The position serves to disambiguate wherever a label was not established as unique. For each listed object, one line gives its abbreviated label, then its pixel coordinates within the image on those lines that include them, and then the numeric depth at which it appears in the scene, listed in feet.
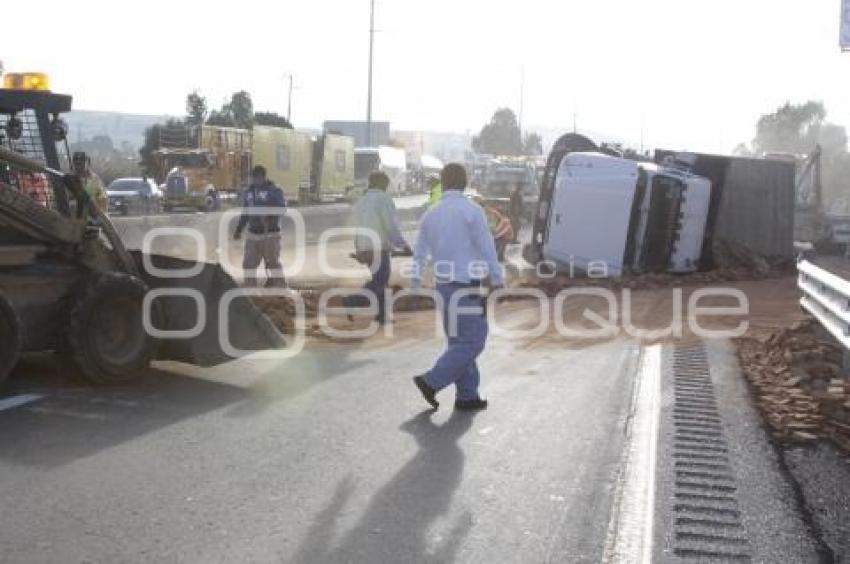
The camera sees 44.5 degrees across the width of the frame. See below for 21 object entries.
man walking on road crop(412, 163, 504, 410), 24.41
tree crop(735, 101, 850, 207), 311.06
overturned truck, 58.85
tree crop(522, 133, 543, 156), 466.70
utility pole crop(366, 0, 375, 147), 192.95
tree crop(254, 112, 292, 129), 242.99
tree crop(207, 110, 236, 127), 235.20
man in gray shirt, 39.42
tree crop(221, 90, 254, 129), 246.06
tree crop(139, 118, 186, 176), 189.48
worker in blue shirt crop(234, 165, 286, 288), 47.80
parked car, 108.99
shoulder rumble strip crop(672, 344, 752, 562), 15.58
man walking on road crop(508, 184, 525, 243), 87.86
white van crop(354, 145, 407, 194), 184.96
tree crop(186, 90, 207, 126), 234.58
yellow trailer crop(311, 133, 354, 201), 158.51
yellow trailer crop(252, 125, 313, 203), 141.05
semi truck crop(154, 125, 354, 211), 127.54
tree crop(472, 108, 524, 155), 421.59
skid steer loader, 25.21
